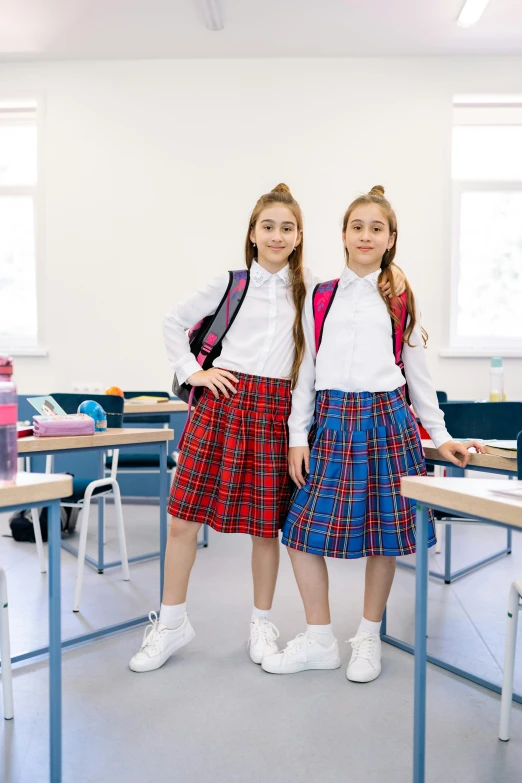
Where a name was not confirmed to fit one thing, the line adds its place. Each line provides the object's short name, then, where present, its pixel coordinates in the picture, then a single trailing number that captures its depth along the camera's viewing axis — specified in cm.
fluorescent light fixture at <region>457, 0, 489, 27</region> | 369
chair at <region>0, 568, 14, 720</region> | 148
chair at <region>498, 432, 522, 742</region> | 140
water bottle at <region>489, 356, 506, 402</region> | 406
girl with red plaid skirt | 179
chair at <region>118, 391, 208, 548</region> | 333
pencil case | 185
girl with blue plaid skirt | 168
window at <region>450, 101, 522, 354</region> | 445
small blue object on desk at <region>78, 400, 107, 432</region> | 210
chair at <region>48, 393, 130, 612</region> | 231
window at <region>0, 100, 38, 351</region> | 467
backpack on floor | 329
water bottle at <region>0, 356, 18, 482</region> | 110
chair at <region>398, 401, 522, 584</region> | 241
